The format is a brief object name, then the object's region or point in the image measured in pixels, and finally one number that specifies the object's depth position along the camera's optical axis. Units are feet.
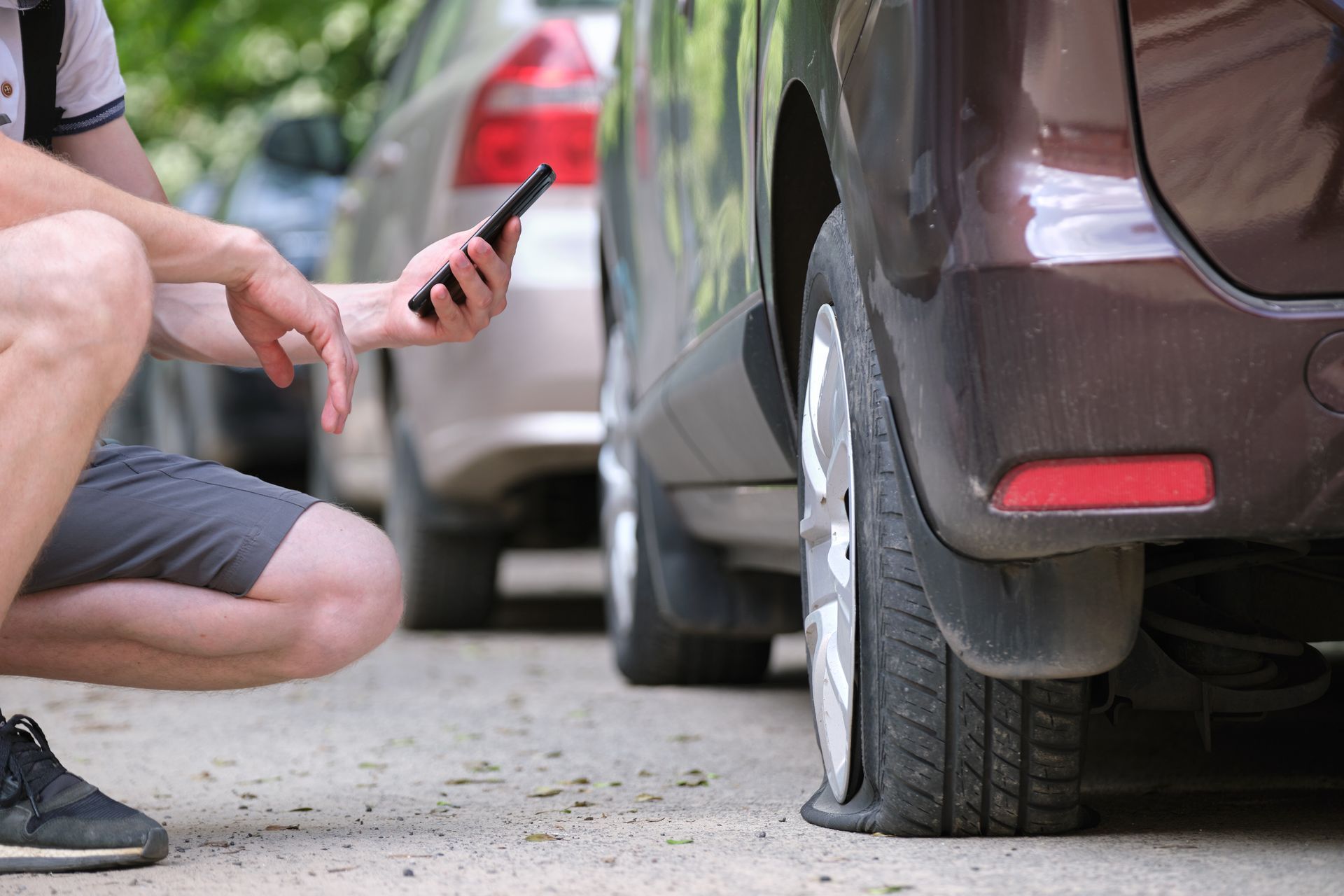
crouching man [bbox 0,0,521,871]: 13.49
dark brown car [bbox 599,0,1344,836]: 11.47
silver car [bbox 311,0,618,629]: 29.58
